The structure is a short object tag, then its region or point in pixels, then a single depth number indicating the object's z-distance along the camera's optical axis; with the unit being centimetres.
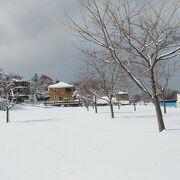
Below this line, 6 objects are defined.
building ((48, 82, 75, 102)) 6615
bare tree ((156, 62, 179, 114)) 1982
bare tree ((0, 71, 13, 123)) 2428
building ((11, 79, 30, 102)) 6255
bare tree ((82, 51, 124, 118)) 1974
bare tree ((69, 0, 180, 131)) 903
